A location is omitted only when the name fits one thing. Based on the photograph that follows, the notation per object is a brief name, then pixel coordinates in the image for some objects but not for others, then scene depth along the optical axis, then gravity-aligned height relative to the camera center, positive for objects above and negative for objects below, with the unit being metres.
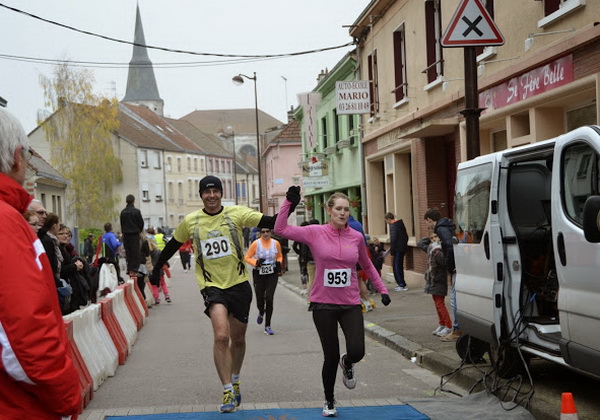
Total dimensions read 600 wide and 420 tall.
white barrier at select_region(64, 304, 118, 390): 8.45 -1.46
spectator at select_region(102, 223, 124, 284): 19.67 -0.91
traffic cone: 5.36 -1.36
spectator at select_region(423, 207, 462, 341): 10.38 -0.55
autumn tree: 57.56 +4.31
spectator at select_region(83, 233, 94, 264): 35.17 -1.74
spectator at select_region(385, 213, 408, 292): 20.97 -1.23
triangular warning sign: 9.84 +1.85
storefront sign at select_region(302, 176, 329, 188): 30.08 +0.53
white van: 6.48 -0.51
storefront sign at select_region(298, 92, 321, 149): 34.28 +3.41
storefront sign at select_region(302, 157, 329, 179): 32.22 +1.13
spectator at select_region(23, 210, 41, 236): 9.63 -0.12
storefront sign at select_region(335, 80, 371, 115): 23.88 +2.72
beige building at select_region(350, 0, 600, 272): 12.08 +1.82
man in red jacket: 2.64 -0.37
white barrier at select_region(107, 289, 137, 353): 11.80 -1.61
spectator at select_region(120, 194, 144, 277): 18.45 -0.64
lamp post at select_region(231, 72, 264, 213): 45.96 +6.39
